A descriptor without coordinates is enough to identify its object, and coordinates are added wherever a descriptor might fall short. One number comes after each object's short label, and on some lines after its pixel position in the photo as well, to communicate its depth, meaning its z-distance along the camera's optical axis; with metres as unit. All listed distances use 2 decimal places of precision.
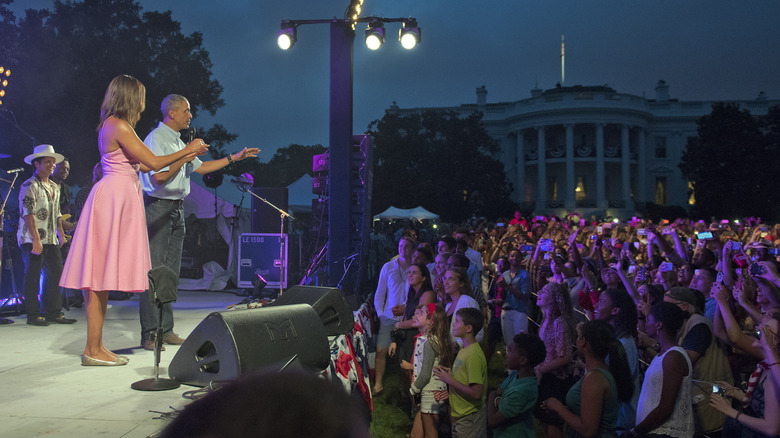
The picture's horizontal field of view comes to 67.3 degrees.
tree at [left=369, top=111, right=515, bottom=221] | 42.00
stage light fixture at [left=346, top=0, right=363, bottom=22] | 9.30
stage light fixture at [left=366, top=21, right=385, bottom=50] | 10.30
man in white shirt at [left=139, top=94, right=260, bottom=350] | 4.55
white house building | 62.31
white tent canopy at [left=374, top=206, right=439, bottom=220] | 32.91
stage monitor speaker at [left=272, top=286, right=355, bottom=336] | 4.73
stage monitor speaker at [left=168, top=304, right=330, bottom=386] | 3.05
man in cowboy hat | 6.47
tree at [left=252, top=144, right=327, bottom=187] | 69.39
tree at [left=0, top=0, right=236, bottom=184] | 22.03
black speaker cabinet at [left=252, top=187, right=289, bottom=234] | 13.57
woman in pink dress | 3.97
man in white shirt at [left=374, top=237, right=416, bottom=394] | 7.20
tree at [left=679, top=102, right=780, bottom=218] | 42.91
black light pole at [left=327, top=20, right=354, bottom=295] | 9.48
